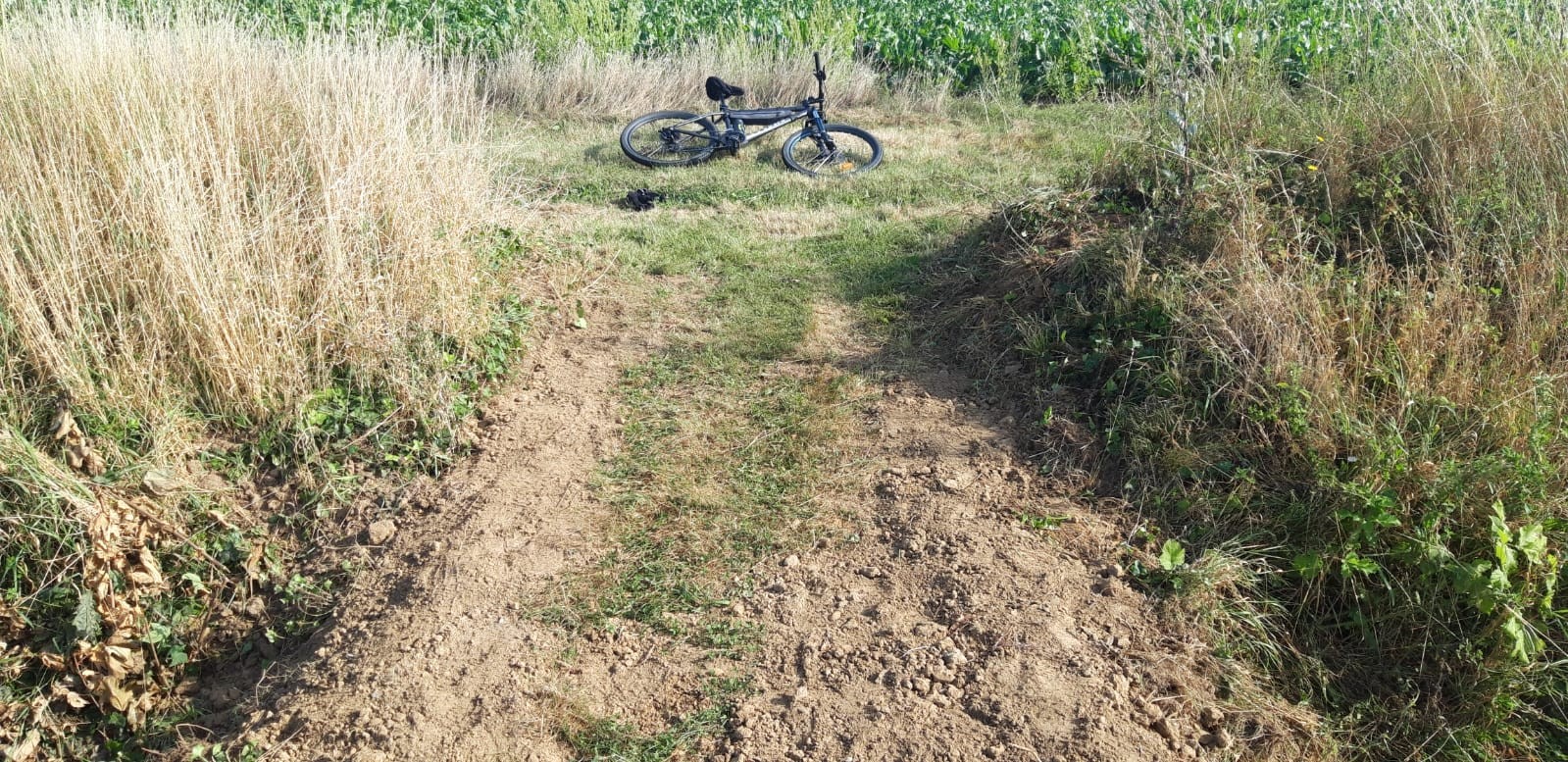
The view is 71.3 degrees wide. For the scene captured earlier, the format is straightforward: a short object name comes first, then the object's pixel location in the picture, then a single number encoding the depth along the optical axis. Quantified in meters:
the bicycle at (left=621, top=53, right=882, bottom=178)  9.16
